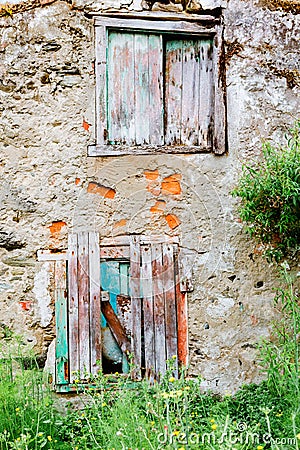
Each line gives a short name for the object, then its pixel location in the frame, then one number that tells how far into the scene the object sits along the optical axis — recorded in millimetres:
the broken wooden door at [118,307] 5648
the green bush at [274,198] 5398
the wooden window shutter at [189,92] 6066
